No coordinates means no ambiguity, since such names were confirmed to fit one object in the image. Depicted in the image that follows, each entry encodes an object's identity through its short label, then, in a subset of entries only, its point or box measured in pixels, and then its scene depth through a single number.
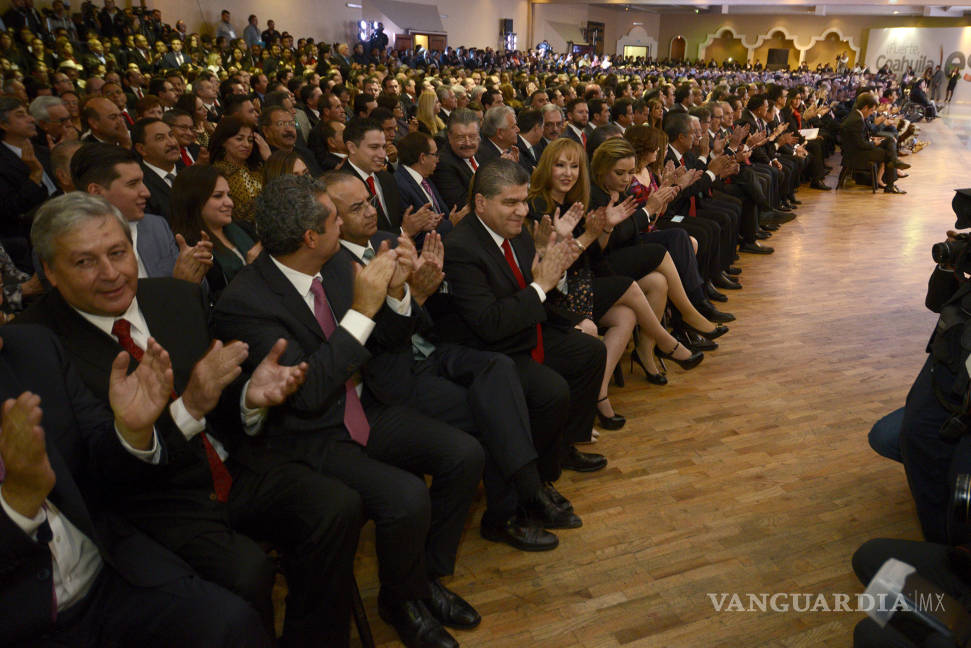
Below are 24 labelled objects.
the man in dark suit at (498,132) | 5.15
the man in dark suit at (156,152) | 3.60
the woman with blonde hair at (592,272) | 3.37
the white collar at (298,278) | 2.11
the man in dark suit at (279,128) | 4.81
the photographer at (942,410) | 2.05
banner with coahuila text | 24.83
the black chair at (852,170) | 9.03
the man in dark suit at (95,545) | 1.39
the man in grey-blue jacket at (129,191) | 2.67
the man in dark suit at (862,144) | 8.82
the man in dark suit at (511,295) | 2.57
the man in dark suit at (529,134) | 5.39
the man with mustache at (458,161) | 4.57
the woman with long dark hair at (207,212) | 2.85
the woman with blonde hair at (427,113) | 6.76
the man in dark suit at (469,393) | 2.36
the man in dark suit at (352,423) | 1.95
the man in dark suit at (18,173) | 4.02
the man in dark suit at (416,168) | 4.16
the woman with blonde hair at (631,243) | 3.79
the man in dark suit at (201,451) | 1.70
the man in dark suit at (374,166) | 3.93
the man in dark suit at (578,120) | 6.52
